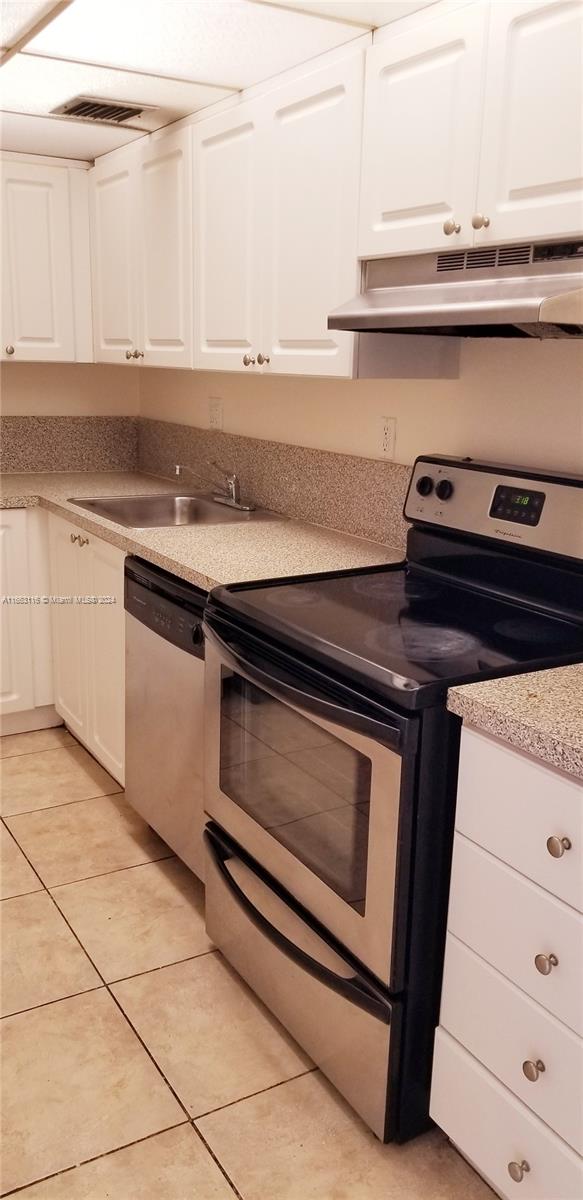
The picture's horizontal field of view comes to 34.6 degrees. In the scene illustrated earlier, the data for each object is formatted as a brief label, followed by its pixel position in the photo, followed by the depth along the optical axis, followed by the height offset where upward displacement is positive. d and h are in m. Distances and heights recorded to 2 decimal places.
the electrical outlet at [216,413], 3.33 -0.19
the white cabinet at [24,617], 3.25 -0.91
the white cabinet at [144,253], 2.74 +0.32
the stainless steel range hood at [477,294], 1.47 +0.12
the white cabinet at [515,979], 1.31 -0.90
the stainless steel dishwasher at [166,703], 2.24 -0.87
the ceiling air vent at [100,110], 2.56 +0.67
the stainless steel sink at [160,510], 3.12 -0.51
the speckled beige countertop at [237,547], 2.20 -0.48
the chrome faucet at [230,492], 3.07 -0.44
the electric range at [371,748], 1.52 -0.68
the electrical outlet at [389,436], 2.44 -0.19
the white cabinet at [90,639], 2.75 -0.88
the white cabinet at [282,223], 2.02 +0.32
